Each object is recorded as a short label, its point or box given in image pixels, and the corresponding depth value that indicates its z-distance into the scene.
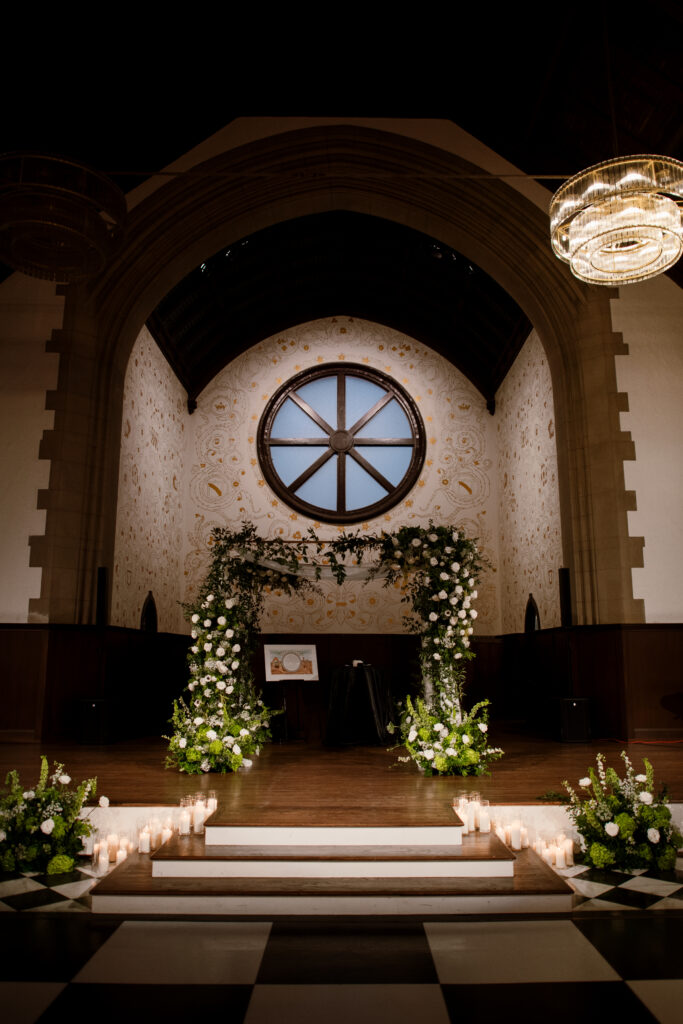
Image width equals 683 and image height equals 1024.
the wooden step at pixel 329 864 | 2.93
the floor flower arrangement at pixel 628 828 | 3.17
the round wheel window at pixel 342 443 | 10.18
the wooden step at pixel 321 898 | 2.71
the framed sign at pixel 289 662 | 6.85
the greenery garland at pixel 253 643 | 4.86
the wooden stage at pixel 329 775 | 3.93
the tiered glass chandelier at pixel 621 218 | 3.42
